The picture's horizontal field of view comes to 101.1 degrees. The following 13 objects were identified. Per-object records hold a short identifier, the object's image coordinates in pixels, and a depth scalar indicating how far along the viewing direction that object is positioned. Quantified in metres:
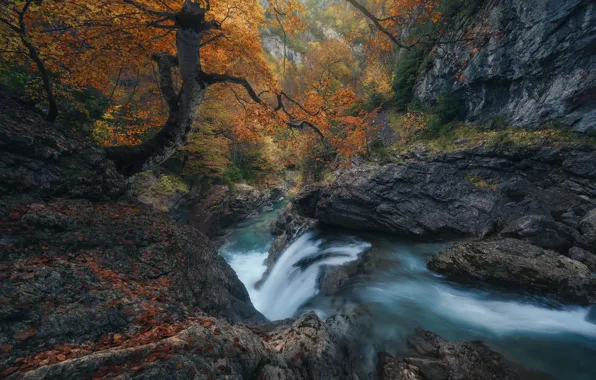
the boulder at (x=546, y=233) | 8.23
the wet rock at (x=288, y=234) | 13.97
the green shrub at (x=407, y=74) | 18.81
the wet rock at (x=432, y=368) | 4.69
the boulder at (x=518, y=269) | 6.85
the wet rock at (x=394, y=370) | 4.83
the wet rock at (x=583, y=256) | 7.50
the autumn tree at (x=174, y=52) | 5.39
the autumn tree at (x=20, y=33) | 4.86
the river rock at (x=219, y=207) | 17.73
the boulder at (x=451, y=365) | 4.68
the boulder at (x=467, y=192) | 9.38
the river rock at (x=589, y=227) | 7.98
